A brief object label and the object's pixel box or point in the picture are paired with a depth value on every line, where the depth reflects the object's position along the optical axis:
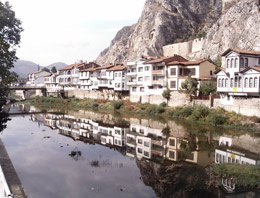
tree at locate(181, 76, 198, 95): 50.84
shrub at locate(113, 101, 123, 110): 64.56
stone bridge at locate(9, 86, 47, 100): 97.49
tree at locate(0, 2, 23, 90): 29.95
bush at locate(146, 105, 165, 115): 54.00
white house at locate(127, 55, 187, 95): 59.84
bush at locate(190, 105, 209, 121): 43.97
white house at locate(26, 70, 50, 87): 127.81
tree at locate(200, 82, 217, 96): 50.22
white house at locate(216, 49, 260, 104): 38.78
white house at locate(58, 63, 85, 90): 97.25
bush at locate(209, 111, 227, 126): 39.91
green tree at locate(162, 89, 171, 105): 55.97
